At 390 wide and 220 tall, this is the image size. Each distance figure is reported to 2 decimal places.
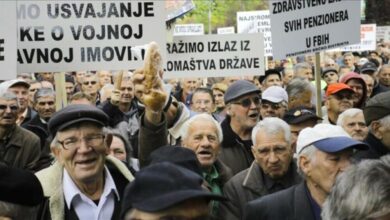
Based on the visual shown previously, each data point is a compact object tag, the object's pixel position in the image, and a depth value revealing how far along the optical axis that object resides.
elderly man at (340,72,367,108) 10.10
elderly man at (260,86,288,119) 8.88
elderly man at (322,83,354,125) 8.97
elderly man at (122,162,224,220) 2.66
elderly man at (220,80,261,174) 6.99
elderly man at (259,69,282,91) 12.61
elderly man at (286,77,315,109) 9.53
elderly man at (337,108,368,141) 7.56
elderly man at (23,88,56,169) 7.73
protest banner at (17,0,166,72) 7.10
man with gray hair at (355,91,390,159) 6.33
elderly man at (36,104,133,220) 4.48
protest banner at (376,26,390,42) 26.92
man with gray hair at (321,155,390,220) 3.17
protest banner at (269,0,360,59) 8.29
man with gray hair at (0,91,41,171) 7.86
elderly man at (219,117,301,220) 5.79
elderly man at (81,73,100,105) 12.62
